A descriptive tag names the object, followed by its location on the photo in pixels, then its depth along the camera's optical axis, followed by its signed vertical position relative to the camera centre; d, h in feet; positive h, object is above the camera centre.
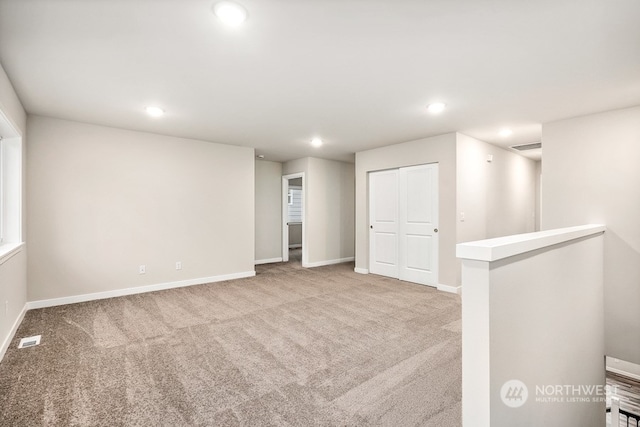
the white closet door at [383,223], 18.22 -0.74
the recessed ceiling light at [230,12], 5.65 +3.94
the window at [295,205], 32.53 +0.73
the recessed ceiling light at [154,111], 11.52 +4.03
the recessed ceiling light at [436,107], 11.02 +3.97
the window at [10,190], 10.66 +0.82
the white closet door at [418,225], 16.15 -0.77
